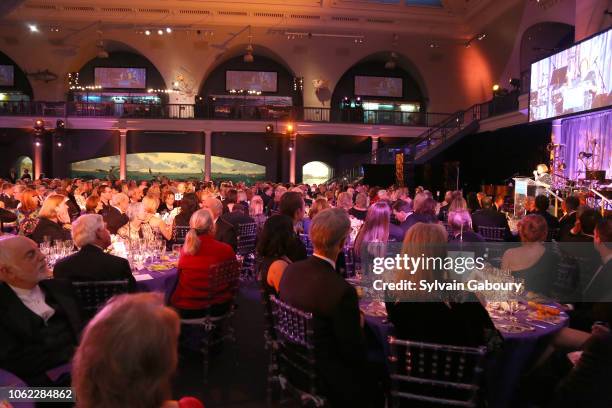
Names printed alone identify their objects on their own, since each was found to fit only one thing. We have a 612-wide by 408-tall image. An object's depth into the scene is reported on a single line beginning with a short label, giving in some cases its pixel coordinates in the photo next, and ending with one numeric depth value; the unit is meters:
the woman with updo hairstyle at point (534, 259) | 4.04
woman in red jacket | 4.25
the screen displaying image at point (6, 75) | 25.20
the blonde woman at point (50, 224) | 5.28
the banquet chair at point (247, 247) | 7.22
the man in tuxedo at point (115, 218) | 6.22
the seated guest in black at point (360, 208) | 7.91
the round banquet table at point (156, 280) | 4.32
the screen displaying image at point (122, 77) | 25.73
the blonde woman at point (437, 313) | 2.59
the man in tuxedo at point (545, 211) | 7.02
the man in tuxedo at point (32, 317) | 2.54
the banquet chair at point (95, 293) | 3.53
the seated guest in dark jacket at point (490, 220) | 7.32
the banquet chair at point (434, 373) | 2.51
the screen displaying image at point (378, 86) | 27.02
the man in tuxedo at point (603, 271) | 3.66
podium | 12.44
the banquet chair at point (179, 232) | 6.48
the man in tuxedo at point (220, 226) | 6.17
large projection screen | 11.20
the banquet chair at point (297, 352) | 2.73
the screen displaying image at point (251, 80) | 26.30
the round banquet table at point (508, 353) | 3.04
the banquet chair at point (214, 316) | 4.15
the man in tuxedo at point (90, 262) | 3.64
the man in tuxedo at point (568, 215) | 6.04
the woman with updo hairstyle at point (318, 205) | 6.16
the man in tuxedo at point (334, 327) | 2.60
